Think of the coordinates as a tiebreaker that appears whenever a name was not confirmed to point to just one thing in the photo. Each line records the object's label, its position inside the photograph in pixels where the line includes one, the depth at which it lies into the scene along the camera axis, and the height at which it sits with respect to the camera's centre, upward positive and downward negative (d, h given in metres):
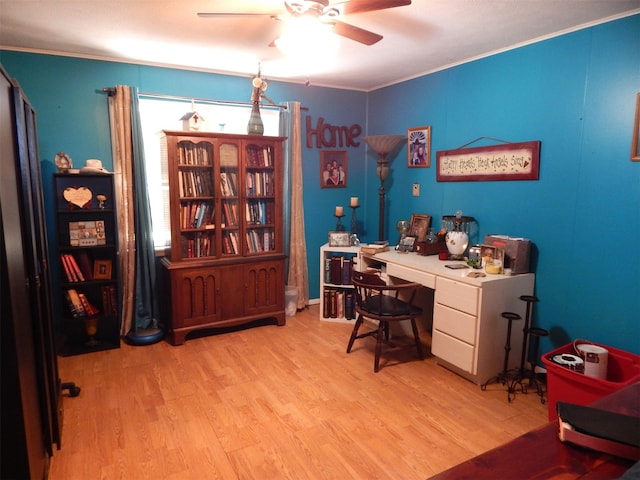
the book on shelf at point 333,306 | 4.07 -1.15
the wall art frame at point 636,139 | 2.37 +0.30
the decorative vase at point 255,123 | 3.75 +0.60
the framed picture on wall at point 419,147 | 3.84 +0.41
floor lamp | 4.03 +0.37
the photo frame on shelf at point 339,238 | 4.07 -0.48
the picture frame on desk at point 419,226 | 3.85 -0.34
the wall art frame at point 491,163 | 2.94 +0.21
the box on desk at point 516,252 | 2.89 -0.44
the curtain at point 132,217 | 3.41 -0.24
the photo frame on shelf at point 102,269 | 3.37 -0.65
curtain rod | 3.38 +0.81
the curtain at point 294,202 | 4.15 -0.13
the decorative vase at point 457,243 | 3.33 -0.43
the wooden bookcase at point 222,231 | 3.47 -0.38
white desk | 2.73 -0.88
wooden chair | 2.99 -0.89
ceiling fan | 1.94 +0.87
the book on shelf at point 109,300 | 3.38 -0.91
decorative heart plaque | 3.19 -0.05
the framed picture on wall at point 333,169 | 4.46 +0.23
